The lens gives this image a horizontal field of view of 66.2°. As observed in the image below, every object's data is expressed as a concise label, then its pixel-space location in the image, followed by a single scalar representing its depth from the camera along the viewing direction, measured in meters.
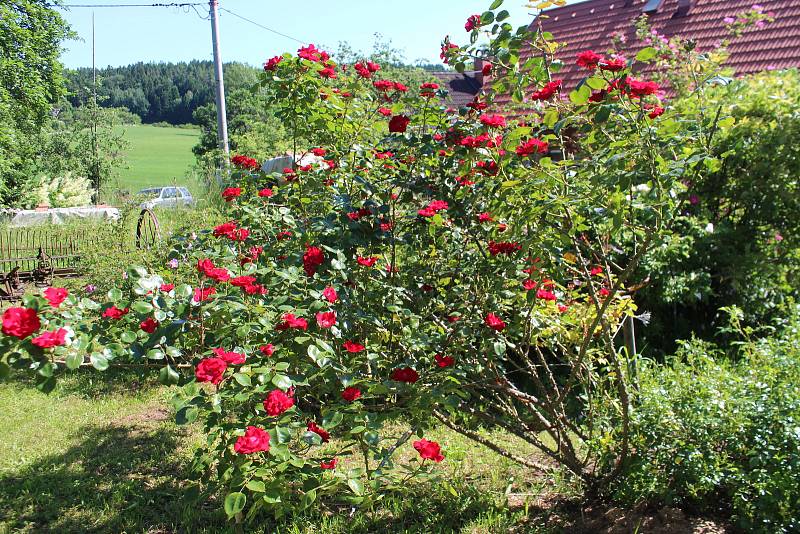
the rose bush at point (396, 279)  2.01
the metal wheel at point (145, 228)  6.82
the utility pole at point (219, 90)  11.30
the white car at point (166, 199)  10.02
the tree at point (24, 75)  14.30
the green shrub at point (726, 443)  2.16
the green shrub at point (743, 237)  4.66
